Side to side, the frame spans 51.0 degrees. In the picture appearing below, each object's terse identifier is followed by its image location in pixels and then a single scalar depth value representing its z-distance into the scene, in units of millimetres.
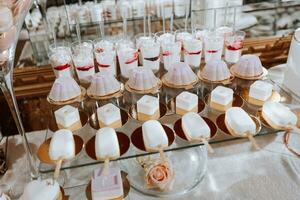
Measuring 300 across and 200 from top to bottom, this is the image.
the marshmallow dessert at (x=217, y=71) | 762
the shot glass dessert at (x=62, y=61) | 790
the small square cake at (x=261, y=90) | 697
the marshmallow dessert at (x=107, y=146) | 578
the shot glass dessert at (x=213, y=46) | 828
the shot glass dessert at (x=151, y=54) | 809
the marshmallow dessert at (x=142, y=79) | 745
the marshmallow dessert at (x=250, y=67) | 776
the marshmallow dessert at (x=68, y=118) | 649
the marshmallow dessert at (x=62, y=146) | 572
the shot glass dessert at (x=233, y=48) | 833
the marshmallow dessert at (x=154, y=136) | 590
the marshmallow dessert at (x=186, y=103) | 676
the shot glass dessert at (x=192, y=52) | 818
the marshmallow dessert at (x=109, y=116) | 653
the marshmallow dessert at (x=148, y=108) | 667
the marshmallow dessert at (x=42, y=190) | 571
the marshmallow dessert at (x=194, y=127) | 605
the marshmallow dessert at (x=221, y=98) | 683
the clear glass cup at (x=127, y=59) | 810
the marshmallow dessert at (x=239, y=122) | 609
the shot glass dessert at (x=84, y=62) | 789
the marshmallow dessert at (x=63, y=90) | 718
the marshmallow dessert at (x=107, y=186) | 599
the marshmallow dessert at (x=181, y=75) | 758
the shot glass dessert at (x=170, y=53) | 817
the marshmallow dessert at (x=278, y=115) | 623
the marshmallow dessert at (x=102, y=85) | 734
